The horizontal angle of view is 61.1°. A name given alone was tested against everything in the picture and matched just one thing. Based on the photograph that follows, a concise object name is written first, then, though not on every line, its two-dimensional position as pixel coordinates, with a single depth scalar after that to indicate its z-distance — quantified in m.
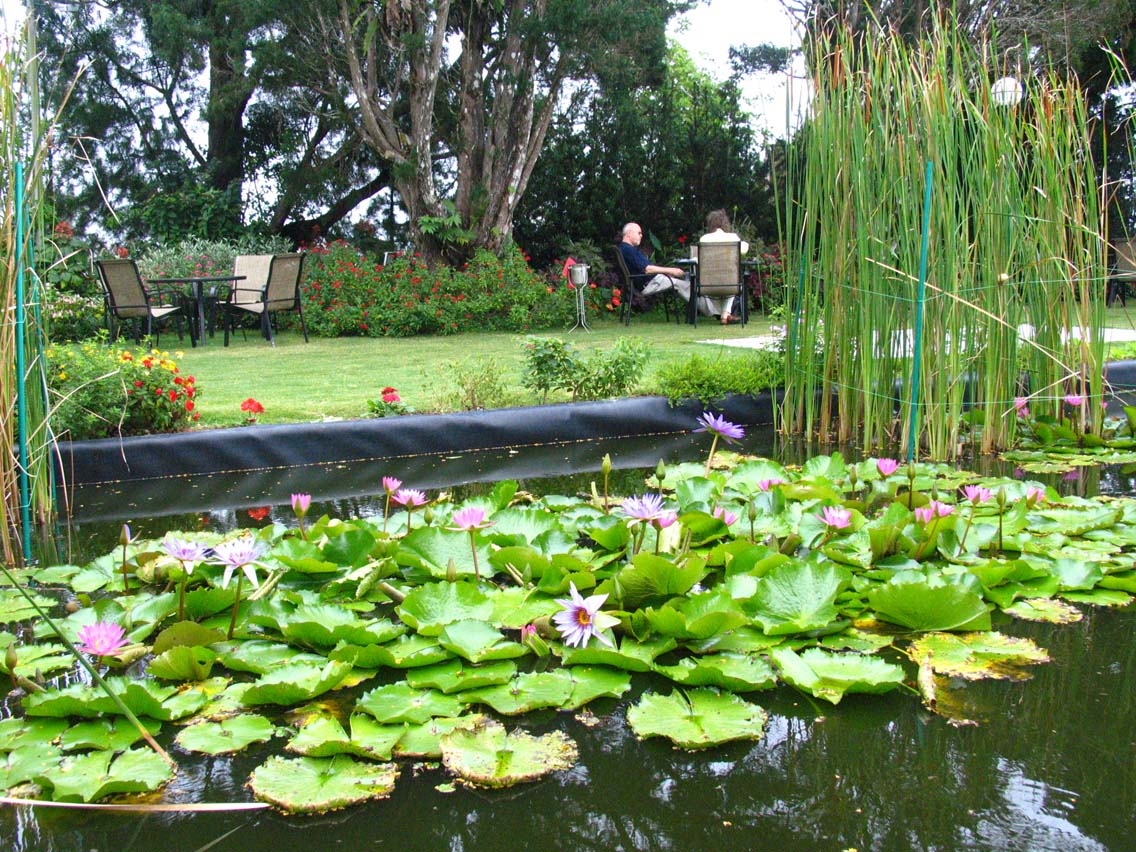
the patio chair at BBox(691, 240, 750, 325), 8.45
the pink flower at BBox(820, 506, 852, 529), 2.00
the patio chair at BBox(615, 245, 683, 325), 9.57
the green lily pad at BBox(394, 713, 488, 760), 1.40
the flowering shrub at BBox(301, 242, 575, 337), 9.21
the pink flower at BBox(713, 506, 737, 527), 2.16
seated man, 9.59
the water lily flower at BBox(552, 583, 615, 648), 1.61
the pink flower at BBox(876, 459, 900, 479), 2.39
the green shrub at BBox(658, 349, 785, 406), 4.44
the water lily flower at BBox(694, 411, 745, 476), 2.49
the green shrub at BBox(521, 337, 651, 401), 4.46
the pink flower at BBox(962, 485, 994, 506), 2.21
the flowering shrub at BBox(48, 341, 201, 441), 3.62
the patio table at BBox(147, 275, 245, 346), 7.69
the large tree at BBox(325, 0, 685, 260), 9.59
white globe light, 3.40
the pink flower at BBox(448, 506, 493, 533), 1.88
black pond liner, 3.43
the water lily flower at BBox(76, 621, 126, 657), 1.46
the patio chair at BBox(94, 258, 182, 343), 7.26
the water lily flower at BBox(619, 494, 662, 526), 1.86
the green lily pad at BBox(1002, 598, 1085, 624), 1.88
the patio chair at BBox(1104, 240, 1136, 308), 10.09
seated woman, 9.28
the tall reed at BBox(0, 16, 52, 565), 2.28
